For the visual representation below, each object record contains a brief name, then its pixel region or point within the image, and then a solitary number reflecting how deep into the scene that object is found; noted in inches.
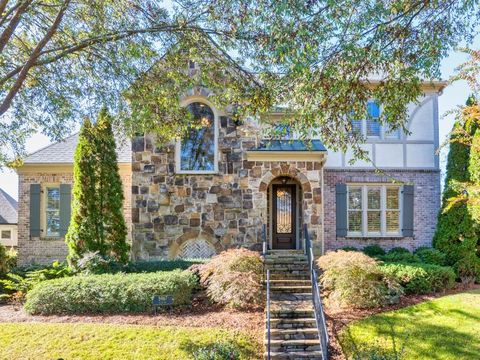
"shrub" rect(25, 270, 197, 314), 346.3
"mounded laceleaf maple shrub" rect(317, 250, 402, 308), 348.8
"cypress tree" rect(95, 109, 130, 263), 445.7
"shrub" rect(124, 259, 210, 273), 419.5
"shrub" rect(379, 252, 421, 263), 455.3
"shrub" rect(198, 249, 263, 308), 343.9
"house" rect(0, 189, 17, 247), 1131.4
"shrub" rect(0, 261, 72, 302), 392.5
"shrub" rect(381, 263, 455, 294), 377.4
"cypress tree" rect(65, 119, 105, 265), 433.1
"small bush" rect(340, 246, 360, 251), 501.7
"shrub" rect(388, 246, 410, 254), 496.7
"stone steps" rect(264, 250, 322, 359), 297.0
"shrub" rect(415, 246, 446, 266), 443.2
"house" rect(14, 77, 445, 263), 474.9
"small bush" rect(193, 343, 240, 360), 236.7
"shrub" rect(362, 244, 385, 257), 503.2
